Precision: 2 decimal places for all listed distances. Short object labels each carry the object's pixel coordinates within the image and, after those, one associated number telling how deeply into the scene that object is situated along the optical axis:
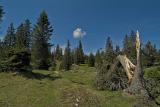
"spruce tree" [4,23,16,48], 26.15
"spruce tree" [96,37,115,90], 10.35
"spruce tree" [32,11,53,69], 18.87
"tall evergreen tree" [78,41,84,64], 34.83
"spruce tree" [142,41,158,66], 24.54
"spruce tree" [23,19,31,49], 25.99
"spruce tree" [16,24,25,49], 25.11
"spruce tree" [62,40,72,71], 25.33
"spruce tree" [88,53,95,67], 30.86
